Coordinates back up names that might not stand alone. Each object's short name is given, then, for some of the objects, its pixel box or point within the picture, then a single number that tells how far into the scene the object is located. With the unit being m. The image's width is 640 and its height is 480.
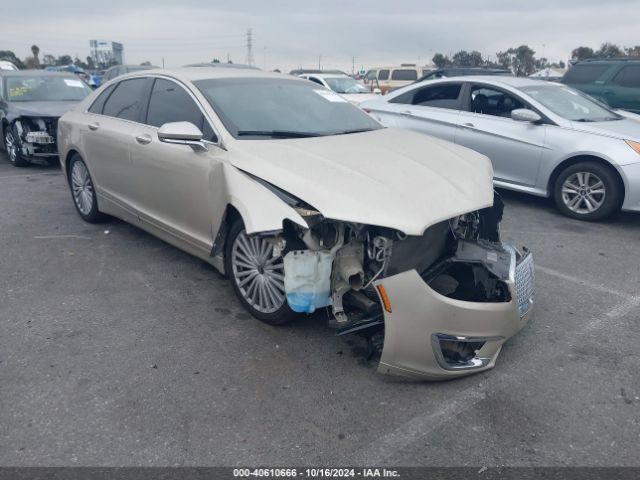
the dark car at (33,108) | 9.11
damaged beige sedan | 3.08
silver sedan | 6.20
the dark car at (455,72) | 16.14
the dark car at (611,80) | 10.48
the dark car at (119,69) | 17.66
